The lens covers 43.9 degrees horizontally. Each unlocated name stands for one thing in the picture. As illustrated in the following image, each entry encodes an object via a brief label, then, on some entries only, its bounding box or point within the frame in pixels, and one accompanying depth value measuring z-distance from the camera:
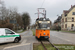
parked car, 9.79
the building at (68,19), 44.10
